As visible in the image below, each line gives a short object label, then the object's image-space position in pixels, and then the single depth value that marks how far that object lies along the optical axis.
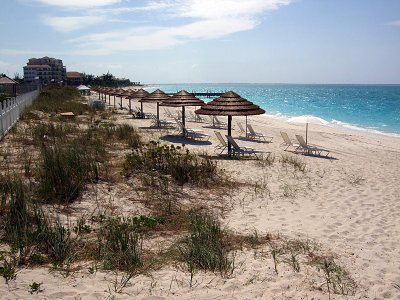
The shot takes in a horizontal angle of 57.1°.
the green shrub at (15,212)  3.68
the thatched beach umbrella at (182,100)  12.88
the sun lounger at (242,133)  15.08
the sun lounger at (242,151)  9.89
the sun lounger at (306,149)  10.73
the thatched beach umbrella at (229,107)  9.69
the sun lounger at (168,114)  22.35
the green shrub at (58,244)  3.55
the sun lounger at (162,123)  16.52
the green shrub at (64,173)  5.26
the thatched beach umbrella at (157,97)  15.67
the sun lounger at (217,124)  18.13
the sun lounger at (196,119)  21.08
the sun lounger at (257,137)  13.75
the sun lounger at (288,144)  11.12
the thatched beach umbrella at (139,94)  19.41
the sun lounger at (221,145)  10.88
